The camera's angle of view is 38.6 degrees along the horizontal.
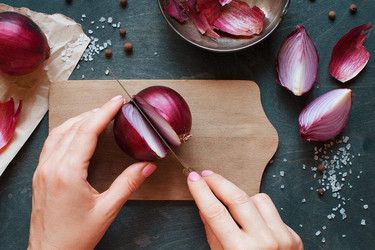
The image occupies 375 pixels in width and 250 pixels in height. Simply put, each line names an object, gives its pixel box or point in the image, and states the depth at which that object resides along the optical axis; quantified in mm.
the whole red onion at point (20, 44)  555
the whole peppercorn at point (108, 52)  598
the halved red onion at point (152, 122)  540
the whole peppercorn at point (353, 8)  605
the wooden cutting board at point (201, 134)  588
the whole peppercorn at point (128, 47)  597
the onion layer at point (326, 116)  582
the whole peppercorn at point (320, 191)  599
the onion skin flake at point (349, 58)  598
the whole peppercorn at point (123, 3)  602
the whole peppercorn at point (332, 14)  604
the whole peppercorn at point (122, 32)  599
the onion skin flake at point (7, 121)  582
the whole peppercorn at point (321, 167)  600
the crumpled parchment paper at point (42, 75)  591
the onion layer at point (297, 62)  587
